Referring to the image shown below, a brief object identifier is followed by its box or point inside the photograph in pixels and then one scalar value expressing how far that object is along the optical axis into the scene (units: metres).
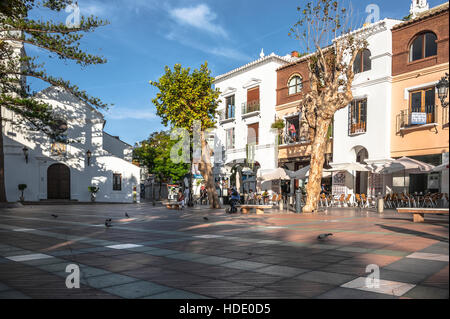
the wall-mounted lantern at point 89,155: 32.88
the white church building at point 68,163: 30.81
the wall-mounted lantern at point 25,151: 30.21
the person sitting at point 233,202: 17.25
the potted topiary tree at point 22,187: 29.90
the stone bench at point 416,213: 10.41
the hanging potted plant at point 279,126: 27.80
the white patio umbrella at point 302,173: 22.69
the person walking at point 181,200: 21.41
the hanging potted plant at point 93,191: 32.44
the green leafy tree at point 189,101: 21.02
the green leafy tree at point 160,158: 43.78
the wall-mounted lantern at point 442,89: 11.62
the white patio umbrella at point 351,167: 20.58
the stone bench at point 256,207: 15.77
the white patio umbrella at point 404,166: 16.34
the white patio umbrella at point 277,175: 22.99
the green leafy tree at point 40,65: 12.98
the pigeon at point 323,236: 7.18
